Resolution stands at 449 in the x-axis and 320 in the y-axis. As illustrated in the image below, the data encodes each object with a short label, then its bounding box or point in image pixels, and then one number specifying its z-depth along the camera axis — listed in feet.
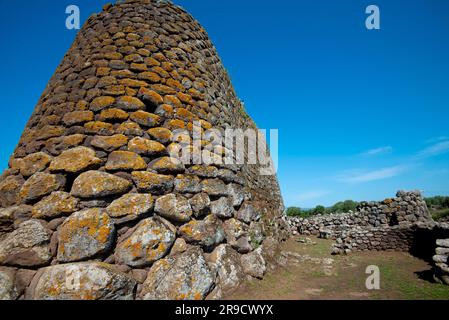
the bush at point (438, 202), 82.79
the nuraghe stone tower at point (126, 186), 8.23
